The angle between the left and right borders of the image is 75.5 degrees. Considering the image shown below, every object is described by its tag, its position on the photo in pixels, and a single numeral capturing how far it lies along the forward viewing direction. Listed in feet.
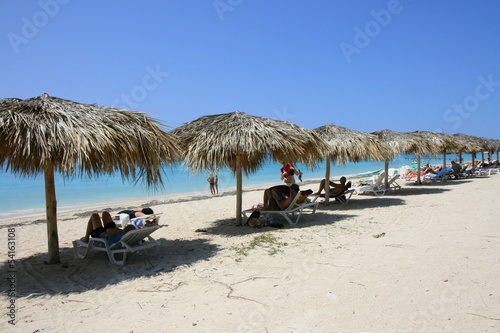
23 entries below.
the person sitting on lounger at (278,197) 20.70
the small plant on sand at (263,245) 14.25
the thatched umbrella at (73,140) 10.88
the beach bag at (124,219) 17.99
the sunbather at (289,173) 24.84
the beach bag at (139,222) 17.31
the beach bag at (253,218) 20.12
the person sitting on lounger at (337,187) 28.73
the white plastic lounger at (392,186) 36.66
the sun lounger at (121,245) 12.87
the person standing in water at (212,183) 51.63
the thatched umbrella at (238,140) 18.17
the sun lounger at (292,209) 20.17
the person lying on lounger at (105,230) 13.26
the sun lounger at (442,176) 48.91
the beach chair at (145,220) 18.12
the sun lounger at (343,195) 28.71
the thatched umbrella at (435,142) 41.78
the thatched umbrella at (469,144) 56.77
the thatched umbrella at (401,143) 36.91
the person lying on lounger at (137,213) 19.13
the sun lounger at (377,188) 33.71
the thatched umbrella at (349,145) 27.84
